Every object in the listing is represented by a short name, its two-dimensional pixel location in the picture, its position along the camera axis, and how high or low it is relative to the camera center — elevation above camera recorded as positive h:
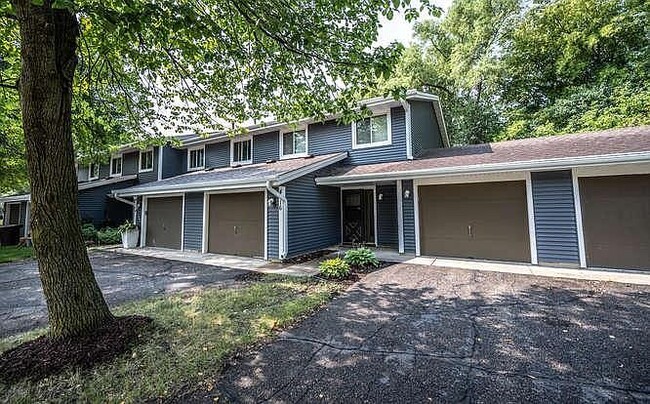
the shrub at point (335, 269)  6.19 -1.12
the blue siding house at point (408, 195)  6.33 +0.71
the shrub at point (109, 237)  13.07 -0.59
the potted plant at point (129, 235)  11.76 -0.47
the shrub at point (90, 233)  13.18 -0.39
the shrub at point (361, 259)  7.13 -1.03
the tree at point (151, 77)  3.06 +2.54
